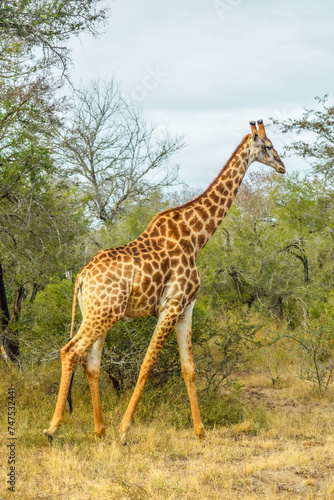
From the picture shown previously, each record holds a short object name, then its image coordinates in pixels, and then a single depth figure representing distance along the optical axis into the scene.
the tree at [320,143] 26.73
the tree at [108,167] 42.16
